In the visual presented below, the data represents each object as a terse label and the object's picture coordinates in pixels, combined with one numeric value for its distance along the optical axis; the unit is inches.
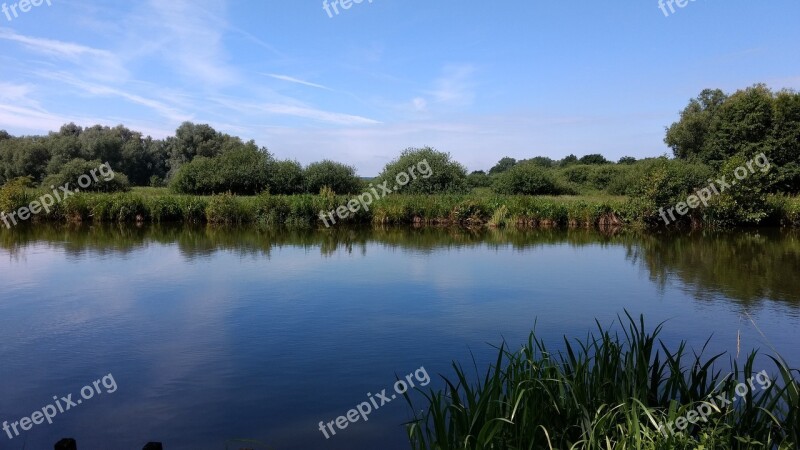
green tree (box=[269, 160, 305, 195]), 1139.8
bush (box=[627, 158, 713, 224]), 841.5
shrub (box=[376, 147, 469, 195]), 1106.1
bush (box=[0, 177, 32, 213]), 827.4
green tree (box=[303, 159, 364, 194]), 1152.2
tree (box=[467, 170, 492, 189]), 1323.3
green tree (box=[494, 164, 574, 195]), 1198.3
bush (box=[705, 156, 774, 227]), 812.5
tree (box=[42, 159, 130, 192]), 1047.6
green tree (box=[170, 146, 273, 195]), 1093.1
